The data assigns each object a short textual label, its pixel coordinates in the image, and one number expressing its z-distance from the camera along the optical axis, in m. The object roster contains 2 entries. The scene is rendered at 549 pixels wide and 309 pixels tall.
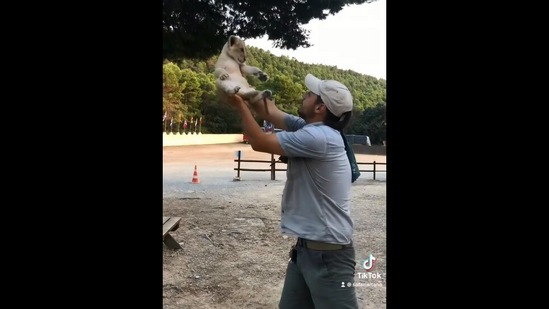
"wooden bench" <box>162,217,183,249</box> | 2.78
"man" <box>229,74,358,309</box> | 1.20
